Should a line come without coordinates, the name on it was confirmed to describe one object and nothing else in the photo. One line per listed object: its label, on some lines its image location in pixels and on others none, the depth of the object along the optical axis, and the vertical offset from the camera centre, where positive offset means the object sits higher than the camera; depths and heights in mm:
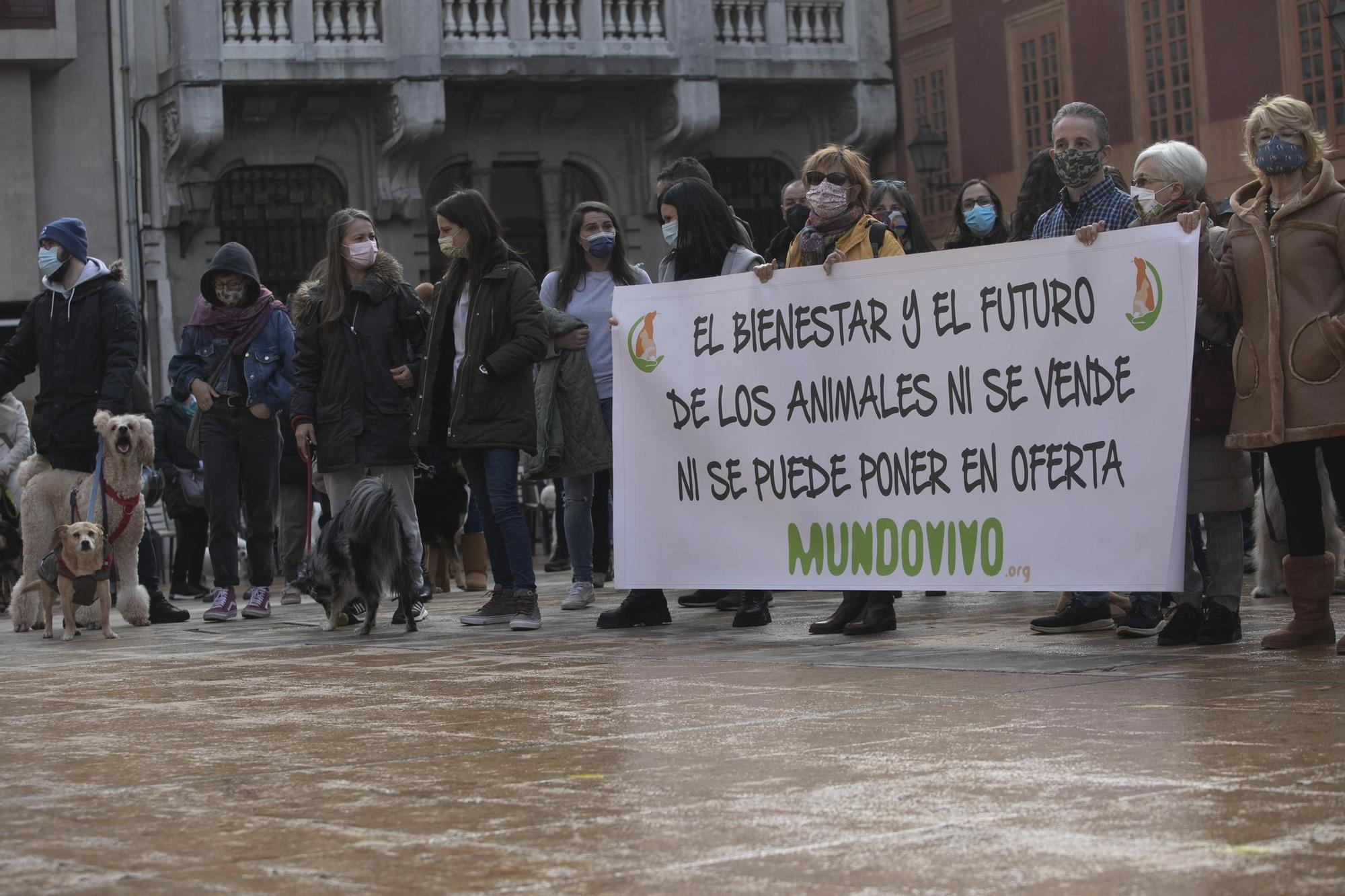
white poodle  10727 +116
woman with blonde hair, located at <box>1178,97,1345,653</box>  6645 +446
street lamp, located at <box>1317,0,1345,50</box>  14188 +2966
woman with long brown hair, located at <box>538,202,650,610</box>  10211 +838
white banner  7180 +221
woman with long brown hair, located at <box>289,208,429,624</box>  10008 +695
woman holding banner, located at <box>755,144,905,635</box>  8180 +986
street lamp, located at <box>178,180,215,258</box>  26766 +4067
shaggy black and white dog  9383 -200
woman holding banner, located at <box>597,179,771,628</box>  8984 +1038
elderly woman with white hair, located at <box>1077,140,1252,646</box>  7141 -31
